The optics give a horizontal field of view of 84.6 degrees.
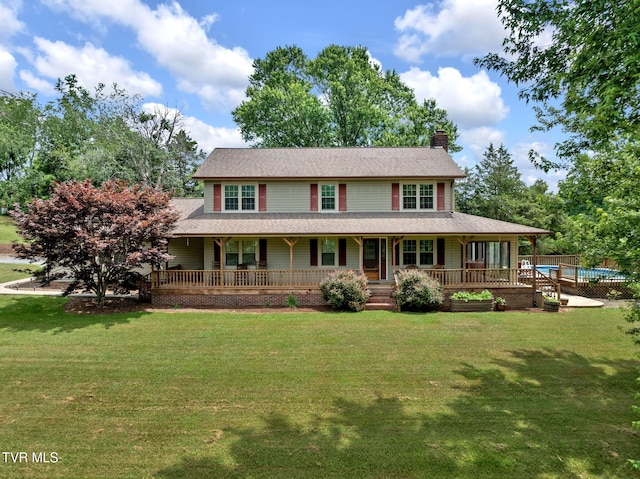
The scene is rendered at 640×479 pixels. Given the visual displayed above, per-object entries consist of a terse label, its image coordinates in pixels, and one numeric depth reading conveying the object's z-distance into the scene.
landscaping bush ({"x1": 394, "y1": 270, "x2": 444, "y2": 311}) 13.91
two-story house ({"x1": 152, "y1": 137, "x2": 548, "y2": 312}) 15.41
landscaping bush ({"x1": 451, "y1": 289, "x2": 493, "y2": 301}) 14.52
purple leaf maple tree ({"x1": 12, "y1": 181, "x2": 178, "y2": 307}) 12.38
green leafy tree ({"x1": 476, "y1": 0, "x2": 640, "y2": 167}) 5.11
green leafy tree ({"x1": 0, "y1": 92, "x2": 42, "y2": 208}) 38.50
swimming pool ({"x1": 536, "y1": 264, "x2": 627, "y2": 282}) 18.08
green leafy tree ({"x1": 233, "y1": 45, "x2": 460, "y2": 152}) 31.88
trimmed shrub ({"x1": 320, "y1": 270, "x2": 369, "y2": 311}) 14.05
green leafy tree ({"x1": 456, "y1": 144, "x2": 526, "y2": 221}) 33.44
